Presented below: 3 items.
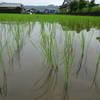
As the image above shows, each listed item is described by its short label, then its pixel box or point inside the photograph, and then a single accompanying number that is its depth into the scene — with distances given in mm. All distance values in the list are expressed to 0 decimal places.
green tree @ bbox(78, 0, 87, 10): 16406
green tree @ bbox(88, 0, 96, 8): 13469
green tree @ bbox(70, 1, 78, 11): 17609
